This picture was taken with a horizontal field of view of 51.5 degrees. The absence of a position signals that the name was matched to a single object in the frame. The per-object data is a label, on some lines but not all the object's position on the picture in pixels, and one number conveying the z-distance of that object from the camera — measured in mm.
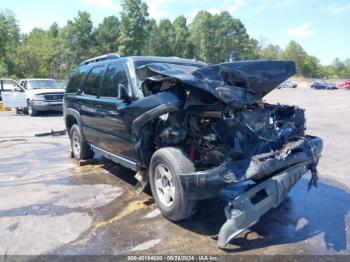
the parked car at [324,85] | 63281
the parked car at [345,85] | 63862
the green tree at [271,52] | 114769
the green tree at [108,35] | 65750
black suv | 3846
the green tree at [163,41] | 78525
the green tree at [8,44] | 46062
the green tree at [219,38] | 85625
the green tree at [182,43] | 82062
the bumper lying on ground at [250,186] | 3697
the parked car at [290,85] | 69475
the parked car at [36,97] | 17312
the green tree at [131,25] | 64188
